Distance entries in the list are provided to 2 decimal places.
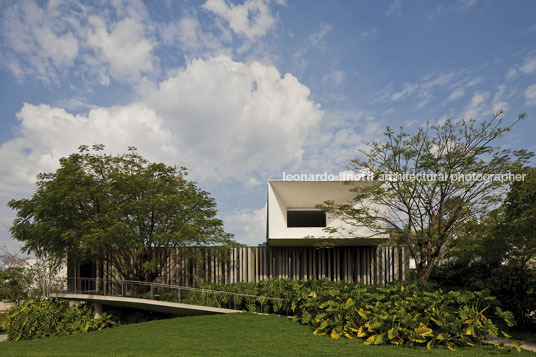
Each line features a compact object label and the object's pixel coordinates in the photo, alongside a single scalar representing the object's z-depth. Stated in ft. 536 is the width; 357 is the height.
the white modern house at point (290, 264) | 63.57
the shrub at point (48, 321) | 50.21
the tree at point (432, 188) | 48.60
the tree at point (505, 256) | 35.27
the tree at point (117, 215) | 52.49
